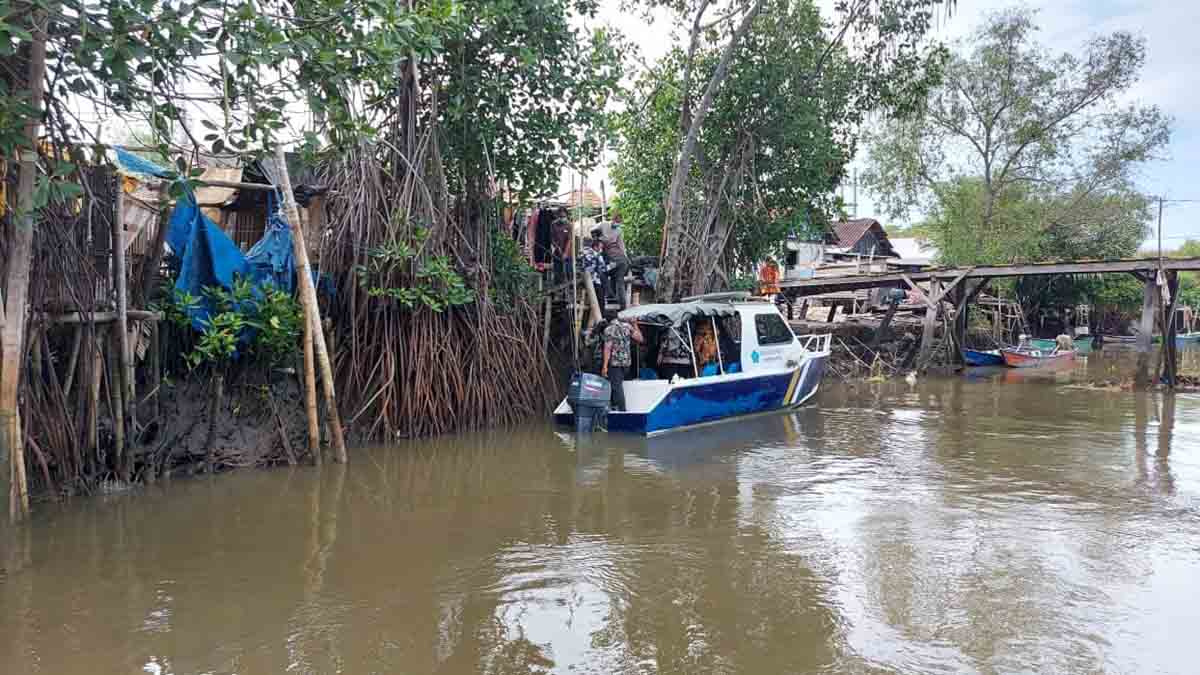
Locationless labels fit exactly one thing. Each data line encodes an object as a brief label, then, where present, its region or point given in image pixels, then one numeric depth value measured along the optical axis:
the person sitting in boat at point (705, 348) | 10.58
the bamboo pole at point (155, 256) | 6.89
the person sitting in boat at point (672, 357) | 10.27
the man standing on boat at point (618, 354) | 9.56
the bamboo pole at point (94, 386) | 6.42
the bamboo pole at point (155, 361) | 7.15
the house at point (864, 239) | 36.25
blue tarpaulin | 7.57
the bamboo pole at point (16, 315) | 5.21
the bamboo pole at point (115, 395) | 6.61
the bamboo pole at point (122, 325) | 6.54
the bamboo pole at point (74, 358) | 6.31
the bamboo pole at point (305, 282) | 7.55
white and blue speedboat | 9.76
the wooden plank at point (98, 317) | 6.23
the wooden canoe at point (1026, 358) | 22.09
